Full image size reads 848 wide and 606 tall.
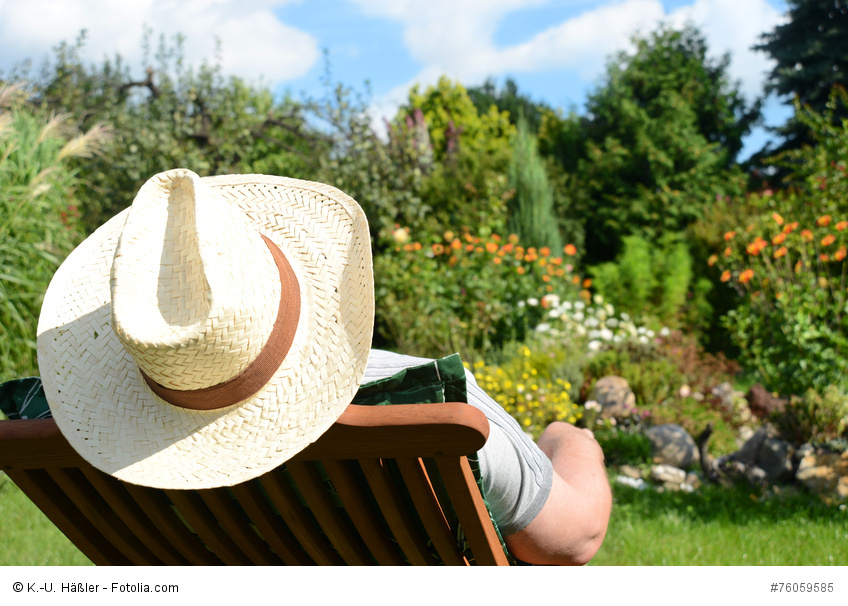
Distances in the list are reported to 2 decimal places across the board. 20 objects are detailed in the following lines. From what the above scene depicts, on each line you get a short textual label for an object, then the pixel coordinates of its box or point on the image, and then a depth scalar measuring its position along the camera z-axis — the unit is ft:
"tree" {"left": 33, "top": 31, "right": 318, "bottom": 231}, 23.70
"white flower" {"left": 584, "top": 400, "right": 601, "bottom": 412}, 16.31
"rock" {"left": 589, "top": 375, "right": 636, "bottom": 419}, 16.69
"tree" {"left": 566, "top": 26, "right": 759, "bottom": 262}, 31.09
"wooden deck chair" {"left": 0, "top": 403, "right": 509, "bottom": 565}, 3.90
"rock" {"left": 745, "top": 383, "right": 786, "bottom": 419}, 17.03
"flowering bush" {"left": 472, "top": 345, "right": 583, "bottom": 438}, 15.83
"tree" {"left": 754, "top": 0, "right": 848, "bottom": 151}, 40.09
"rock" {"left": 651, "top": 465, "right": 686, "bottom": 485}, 13.98
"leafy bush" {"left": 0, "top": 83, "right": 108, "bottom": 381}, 13.78
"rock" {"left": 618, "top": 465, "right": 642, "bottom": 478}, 14.51
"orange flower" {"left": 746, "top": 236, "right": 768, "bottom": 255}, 13.87
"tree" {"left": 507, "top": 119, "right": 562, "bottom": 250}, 28.25
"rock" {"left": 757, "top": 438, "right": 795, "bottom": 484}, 12.80
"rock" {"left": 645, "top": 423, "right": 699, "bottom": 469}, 14.67
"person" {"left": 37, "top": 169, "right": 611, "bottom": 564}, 3.95
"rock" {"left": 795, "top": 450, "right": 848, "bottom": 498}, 12.07
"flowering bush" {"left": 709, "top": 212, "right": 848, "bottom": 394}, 12.44
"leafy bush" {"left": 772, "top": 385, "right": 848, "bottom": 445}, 12.14
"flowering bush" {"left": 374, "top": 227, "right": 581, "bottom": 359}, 20.86
